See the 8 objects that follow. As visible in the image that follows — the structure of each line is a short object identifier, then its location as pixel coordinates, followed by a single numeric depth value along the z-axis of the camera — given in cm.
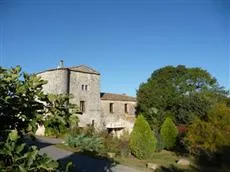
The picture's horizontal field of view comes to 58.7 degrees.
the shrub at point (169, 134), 1568
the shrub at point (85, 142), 1252
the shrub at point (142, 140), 1232
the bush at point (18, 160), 185
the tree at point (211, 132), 1074
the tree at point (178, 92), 1913
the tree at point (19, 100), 220
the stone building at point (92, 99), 1953
